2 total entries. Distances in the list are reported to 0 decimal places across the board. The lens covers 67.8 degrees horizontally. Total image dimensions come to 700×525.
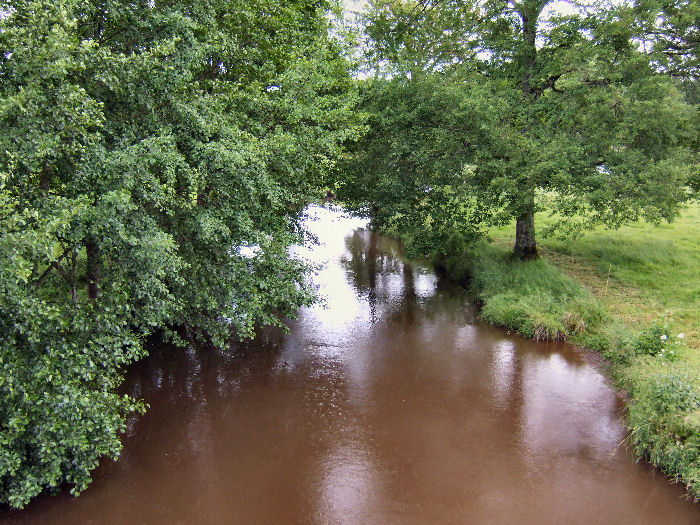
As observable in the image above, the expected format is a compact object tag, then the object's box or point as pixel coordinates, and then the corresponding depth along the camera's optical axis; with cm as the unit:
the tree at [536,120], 1429
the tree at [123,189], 699
